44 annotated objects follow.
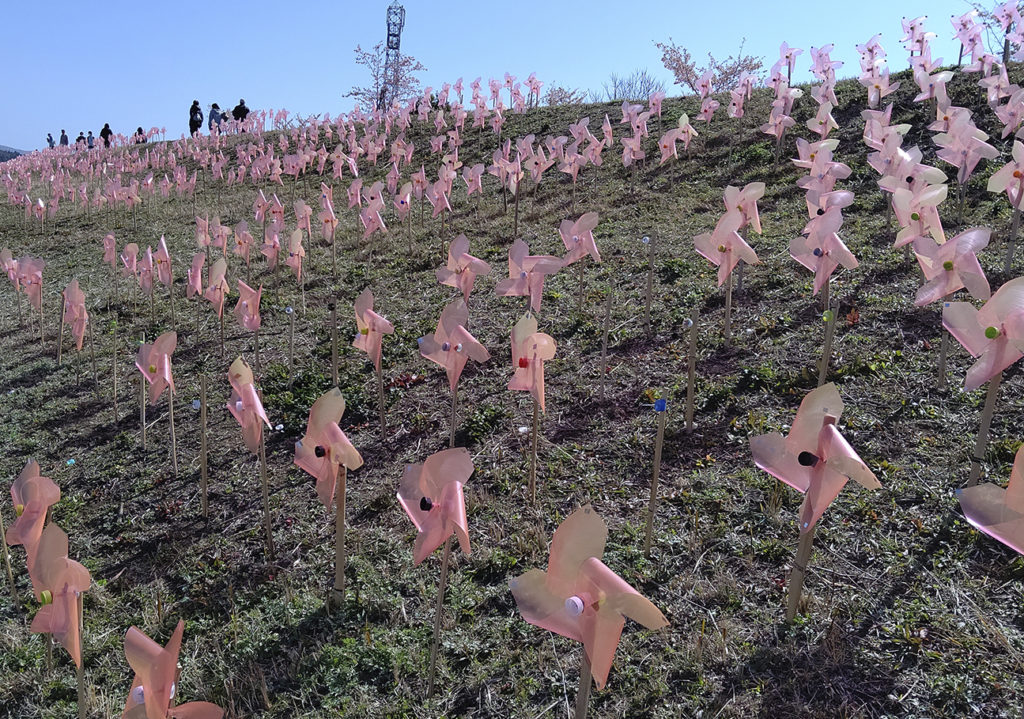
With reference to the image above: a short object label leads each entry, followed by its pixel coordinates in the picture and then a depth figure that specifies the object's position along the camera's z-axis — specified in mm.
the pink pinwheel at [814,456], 2393
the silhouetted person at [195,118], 28033
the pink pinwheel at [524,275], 4855
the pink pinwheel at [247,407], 3564
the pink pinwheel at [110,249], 8047
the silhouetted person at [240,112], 25953
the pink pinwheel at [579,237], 5613
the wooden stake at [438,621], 2646
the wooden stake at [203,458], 4027
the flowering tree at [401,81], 39156
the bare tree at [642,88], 31562
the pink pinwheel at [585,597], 1894
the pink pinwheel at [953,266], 3523
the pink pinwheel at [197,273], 6327
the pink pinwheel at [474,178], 10141
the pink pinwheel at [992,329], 2740
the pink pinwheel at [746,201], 5121
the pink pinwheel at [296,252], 6869
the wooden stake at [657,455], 3211
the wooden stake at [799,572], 2737
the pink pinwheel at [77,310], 5891
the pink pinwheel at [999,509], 1933
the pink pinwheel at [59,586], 2375
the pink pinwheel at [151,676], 2049
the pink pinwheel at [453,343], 3732
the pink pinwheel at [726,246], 4766
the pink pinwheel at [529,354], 3625
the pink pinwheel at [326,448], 2926
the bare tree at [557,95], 28669
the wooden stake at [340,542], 3148
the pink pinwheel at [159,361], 4297
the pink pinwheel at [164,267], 6758
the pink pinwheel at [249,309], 5332
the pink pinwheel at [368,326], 4367
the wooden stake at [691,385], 4066
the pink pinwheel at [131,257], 7221
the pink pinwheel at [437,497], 2479
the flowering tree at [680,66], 24750
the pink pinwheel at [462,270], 5367
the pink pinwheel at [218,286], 5562
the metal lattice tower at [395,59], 39031
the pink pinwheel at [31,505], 2811
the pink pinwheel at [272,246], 7344
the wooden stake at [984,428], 3104
